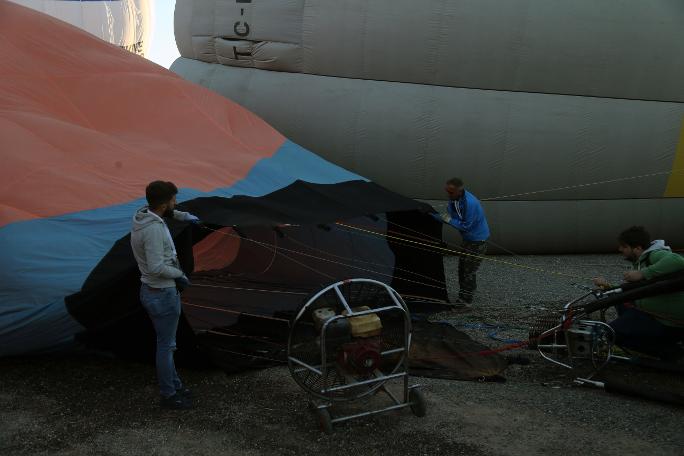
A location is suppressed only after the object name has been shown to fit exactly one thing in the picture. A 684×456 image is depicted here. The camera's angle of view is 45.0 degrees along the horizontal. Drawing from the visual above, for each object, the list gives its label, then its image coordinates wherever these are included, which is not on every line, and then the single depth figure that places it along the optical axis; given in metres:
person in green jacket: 4.65
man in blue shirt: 6.84
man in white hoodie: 4.04
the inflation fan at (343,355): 4.05
